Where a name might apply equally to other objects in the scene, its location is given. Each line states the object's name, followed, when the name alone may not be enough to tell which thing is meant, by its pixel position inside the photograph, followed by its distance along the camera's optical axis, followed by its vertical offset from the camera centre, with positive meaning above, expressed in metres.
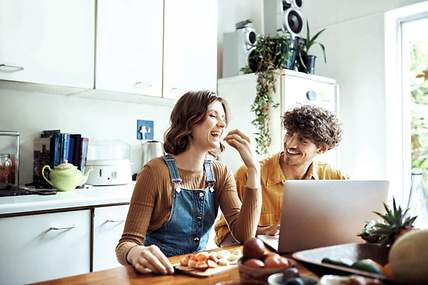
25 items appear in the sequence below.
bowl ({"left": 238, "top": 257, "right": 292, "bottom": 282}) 0.82 -0.22
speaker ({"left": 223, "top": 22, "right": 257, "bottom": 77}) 3.07 +0.88
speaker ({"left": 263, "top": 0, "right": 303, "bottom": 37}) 2.99 +1.10
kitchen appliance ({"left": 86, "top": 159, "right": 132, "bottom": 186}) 2.42 -0.07
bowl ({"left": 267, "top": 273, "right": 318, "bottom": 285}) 0.76 -0.22
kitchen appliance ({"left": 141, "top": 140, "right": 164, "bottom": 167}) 2.75 +0.08
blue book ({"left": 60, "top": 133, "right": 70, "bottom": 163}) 2.32 +0.08
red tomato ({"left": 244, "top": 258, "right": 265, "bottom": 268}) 0.83 -0.21
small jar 2.16 -0.05
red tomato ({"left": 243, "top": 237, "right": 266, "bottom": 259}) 0.89 -0.19
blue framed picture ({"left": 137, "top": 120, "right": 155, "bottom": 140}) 2.87 +0.23
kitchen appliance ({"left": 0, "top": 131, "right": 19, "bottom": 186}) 2.17 +0.01
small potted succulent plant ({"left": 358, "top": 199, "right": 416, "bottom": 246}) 0.99 -0.16
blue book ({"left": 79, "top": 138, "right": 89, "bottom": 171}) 2.40 +0.04
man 1.71 +0.02
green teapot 2.12 -0.09
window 2.95 +0.50
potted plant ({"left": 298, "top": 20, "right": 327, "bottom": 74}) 2.97 +0.78
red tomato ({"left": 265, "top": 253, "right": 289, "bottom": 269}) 0.83 -0.21
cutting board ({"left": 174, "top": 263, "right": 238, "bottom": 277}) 0.95 -0.26
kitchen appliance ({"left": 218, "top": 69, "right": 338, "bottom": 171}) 2.67 +0.46
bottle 1.28 -0.11
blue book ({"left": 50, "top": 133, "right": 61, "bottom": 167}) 2.29 +0.07
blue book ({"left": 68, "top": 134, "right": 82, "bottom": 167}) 2.37 +0.07
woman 1.34 -0.09
